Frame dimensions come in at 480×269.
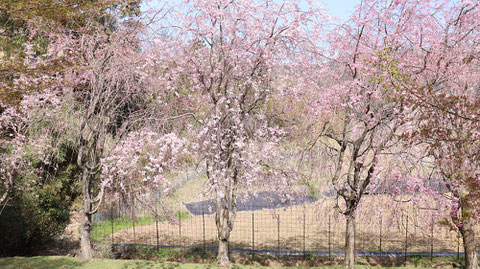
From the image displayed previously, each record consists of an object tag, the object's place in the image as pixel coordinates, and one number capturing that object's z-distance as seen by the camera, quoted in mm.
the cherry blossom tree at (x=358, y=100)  8789
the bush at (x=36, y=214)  10758
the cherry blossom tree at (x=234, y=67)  9156
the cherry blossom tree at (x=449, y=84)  6863
